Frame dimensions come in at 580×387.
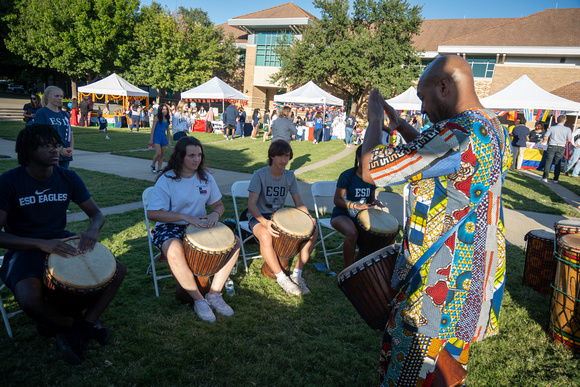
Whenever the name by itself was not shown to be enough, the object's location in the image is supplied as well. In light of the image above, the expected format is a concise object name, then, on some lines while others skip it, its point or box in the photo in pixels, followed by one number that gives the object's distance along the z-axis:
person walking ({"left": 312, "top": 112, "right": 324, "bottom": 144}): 20.89
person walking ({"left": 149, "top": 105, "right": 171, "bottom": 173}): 8.78
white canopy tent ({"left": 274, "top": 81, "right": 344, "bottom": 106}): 19.30
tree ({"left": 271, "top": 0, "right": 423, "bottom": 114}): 34.03
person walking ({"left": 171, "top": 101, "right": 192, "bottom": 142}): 11.07
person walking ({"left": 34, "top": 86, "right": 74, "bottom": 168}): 5.16
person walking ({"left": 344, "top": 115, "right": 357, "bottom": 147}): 19.86
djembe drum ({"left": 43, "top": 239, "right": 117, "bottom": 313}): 2.40
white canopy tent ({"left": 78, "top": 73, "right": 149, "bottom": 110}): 19.78
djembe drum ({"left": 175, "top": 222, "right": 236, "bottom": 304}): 3.10
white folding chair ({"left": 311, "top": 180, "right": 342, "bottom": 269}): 5.06
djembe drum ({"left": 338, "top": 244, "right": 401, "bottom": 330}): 1.93
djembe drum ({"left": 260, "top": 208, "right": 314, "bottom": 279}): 3.72
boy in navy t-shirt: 2.47
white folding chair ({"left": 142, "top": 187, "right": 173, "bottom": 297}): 3.56
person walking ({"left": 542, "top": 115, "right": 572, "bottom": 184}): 11.55
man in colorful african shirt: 1.46
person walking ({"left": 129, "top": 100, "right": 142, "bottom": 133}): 20.09
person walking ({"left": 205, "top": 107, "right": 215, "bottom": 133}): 22.81
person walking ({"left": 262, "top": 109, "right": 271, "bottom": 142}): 20.19
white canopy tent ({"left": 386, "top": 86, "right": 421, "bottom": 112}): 17.94
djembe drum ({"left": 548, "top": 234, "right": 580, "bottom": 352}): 3.09
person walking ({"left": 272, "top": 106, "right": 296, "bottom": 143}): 10.51
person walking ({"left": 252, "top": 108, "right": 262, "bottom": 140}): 20.70
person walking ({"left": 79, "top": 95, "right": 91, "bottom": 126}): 19.94
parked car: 46.01
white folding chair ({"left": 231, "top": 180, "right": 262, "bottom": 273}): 4.36
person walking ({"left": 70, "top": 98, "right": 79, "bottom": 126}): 20.48
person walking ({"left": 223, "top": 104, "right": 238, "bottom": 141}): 18.78
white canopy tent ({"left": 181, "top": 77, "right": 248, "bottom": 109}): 20.18
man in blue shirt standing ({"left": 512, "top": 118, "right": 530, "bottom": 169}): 13.84
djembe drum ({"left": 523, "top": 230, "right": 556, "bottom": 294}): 4.05
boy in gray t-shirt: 3.88
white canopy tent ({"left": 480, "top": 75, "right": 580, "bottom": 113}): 13.99
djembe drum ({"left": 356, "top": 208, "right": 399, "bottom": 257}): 3.98
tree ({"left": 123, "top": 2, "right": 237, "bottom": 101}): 33.09
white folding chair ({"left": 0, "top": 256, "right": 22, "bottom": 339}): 2.71
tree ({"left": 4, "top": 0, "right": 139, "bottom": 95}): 28.78
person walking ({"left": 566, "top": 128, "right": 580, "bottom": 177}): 13.61
